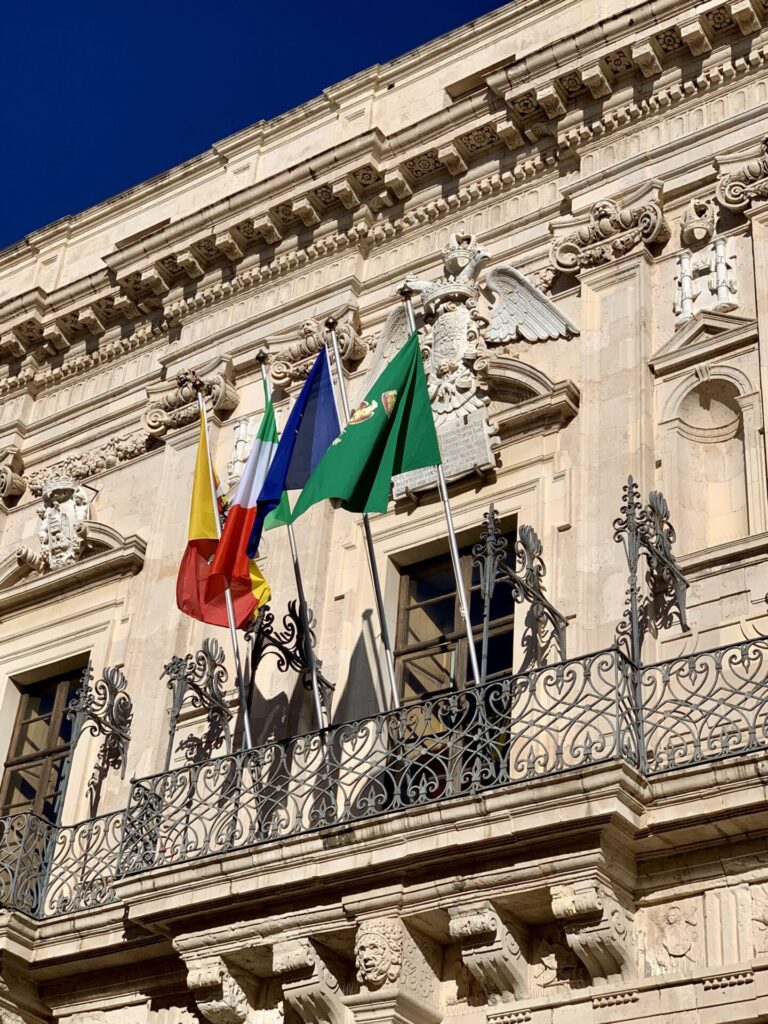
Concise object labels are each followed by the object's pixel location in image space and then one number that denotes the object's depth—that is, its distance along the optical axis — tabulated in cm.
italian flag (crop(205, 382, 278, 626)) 1189
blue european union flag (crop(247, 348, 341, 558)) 1185
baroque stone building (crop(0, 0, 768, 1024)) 923
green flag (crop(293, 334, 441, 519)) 1109
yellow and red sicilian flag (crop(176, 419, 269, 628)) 1202
